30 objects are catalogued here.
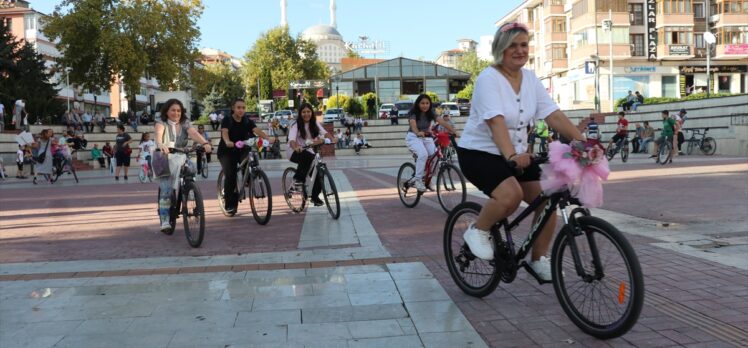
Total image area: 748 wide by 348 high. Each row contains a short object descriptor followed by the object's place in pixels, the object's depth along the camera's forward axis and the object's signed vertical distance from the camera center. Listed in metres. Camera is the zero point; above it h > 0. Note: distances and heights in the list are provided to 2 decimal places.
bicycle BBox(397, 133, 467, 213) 8.75 -0.61
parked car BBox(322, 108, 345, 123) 47.06 +1.88
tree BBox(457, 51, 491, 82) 94.19 +10.87
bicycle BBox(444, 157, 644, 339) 3.24 -0.72
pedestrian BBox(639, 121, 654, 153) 27.76 -0.22
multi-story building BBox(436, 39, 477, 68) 180.62 +23.07
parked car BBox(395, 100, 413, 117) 46.71 +2.32
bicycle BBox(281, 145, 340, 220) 8.75 -0.68
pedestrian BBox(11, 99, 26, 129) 29.27 +1.56
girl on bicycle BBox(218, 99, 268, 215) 8.92 +0.09
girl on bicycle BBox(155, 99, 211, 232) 7.41 +0.06
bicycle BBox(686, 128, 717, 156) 23.98 -0.50
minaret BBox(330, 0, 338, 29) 193.75 +37.54
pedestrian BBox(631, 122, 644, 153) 28.42 -0.29
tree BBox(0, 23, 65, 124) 39.78 +4.38
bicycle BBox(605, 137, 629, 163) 21.91 -0.52
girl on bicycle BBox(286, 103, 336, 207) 9.04 +0.03
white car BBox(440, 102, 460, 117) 44.94 +2.07
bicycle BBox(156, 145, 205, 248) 6.80 -0.65
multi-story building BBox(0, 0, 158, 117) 67.69 +12.99
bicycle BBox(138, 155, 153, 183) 18.95 -0.75
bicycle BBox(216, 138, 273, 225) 8.37 -0.58
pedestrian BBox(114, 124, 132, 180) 20.30 -0.19
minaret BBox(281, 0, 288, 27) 158.00 +31.45
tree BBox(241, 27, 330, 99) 84.75 +10.84
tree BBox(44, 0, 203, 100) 35.91 +6.06
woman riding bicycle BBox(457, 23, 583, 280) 3.79 +0.02
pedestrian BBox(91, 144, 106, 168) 28.55 -0.36
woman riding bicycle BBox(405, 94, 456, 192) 9.27 +0.09
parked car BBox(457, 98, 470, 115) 48.81 +2.38
